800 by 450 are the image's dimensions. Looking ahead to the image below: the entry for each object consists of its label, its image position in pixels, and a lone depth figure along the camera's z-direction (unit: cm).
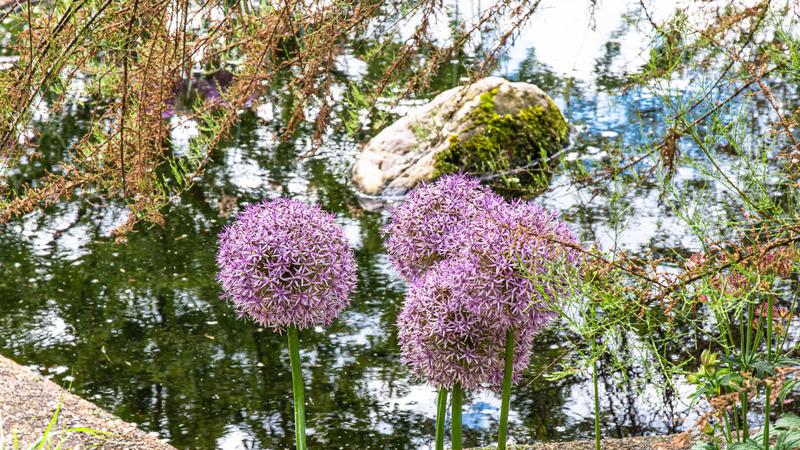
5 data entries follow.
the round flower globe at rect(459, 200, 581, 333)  265
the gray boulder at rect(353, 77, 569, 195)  818
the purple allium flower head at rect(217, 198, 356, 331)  308
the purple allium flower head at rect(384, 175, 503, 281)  302
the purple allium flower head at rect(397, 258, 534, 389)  272
